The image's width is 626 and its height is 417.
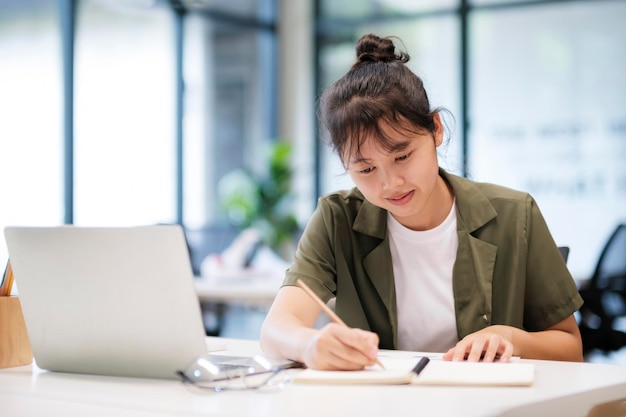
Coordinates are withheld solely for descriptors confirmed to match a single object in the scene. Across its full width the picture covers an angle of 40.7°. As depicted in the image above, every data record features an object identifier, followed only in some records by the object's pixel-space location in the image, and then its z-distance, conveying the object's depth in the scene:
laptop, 1.20
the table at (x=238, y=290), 3.72
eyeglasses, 1.18
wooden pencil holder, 1.48
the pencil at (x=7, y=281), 1.50
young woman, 1.64
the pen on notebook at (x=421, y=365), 1.28
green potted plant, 7.31
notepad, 1.20
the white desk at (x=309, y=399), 1.03
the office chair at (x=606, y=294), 3.80
